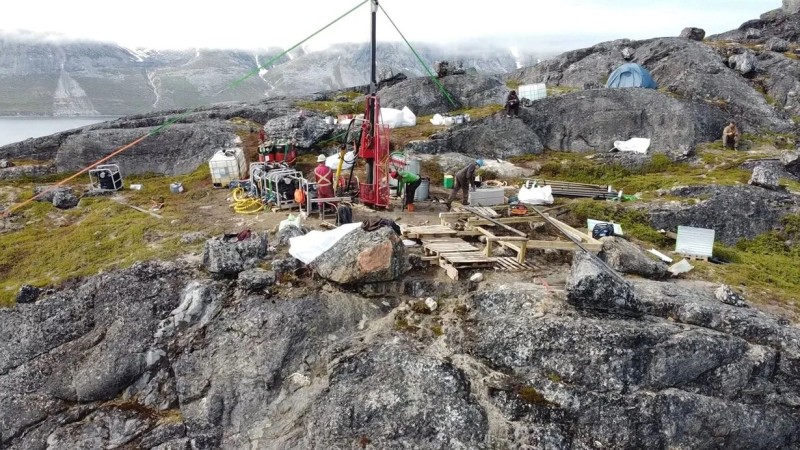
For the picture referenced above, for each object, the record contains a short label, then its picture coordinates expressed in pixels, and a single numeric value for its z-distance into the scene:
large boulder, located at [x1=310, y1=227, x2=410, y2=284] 11.87
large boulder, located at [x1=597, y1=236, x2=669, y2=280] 12.69
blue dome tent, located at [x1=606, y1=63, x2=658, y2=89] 31.56
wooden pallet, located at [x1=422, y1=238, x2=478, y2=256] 13.23
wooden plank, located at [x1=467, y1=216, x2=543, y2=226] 14.76
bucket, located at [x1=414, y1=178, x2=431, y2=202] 18.52
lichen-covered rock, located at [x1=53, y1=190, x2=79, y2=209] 20.34
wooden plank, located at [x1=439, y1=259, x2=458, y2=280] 12.22
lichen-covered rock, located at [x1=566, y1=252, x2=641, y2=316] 10.19
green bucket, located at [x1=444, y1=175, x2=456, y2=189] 20.38
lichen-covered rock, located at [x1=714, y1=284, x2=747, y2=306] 11.08
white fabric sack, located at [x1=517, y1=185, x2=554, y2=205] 18.02
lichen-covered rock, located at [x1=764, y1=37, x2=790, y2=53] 39.97
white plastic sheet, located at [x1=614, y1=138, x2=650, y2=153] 24.73
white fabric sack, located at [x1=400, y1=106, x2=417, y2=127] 29.56
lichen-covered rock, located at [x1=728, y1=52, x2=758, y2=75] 33.22
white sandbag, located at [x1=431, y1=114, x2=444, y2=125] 29.13
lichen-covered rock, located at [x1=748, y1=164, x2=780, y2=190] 18.41
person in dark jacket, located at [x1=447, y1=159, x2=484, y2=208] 17.27
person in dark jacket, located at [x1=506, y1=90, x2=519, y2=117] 26.81
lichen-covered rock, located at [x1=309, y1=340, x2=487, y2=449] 9.19
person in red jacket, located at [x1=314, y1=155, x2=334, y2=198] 16.48
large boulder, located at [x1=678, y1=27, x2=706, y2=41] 43.28
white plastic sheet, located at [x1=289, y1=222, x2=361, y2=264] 12.71
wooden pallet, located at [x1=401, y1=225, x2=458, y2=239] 14.29
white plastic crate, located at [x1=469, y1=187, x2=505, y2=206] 17.20
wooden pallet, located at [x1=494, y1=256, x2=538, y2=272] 12.52
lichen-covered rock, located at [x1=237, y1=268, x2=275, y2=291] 12.14
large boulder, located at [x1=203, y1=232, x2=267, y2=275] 12.64
